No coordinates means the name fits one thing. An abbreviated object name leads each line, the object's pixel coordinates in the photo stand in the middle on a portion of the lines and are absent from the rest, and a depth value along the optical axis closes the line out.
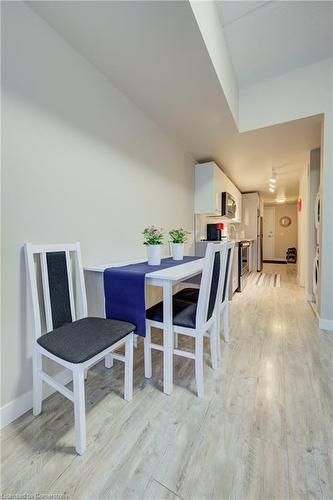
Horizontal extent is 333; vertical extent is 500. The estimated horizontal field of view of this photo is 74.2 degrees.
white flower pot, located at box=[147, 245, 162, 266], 1.88
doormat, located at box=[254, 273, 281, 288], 4.79
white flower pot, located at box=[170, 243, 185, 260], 2.21
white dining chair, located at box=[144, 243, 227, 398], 1.42
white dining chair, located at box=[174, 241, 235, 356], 1.93
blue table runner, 1.45
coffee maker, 3.86
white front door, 9.43
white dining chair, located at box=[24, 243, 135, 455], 1.04
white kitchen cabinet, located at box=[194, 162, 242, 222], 3.61
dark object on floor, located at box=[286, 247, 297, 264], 8.55
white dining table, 1.41
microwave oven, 4.07
